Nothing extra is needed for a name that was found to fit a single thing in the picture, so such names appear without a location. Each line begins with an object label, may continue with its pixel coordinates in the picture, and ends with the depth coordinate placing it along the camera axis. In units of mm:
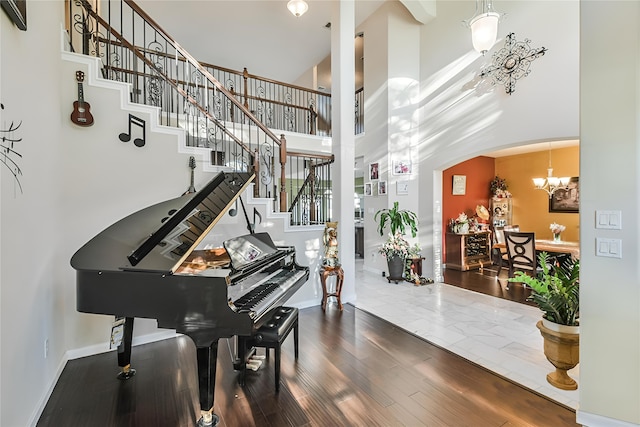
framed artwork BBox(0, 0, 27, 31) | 1475
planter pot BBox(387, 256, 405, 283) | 5246
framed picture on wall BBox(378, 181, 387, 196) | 5637
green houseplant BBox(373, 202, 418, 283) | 5242
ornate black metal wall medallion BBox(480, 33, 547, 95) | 4062
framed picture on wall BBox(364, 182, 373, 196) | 6000
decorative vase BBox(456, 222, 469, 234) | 6079
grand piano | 1666
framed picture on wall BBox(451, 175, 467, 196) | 6582
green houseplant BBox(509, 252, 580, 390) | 2173
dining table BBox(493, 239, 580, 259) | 4461
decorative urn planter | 2160
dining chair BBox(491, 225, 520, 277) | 5371
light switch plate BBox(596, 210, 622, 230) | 1704
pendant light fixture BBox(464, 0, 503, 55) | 3436
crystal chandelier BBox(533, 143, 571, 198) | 5473
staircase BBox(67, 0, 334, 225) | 3188
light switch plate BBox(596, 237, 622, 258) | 1706
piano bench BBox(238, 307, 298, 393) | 2074
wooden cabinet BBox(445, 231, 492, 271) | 6055
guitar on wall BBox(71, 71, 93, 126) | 2564
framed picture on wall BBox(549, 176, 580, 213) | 6141
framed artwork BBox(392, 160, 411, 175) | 5570
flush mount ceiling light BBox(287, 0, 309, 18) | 4473
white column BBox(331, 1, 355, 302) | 4070
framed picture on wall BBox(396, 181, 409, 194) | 5590
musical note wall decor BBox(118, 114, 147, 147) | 2762
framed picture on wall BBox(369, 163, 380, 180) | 5789
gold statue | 3781
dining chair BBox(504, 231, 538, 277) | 4625
